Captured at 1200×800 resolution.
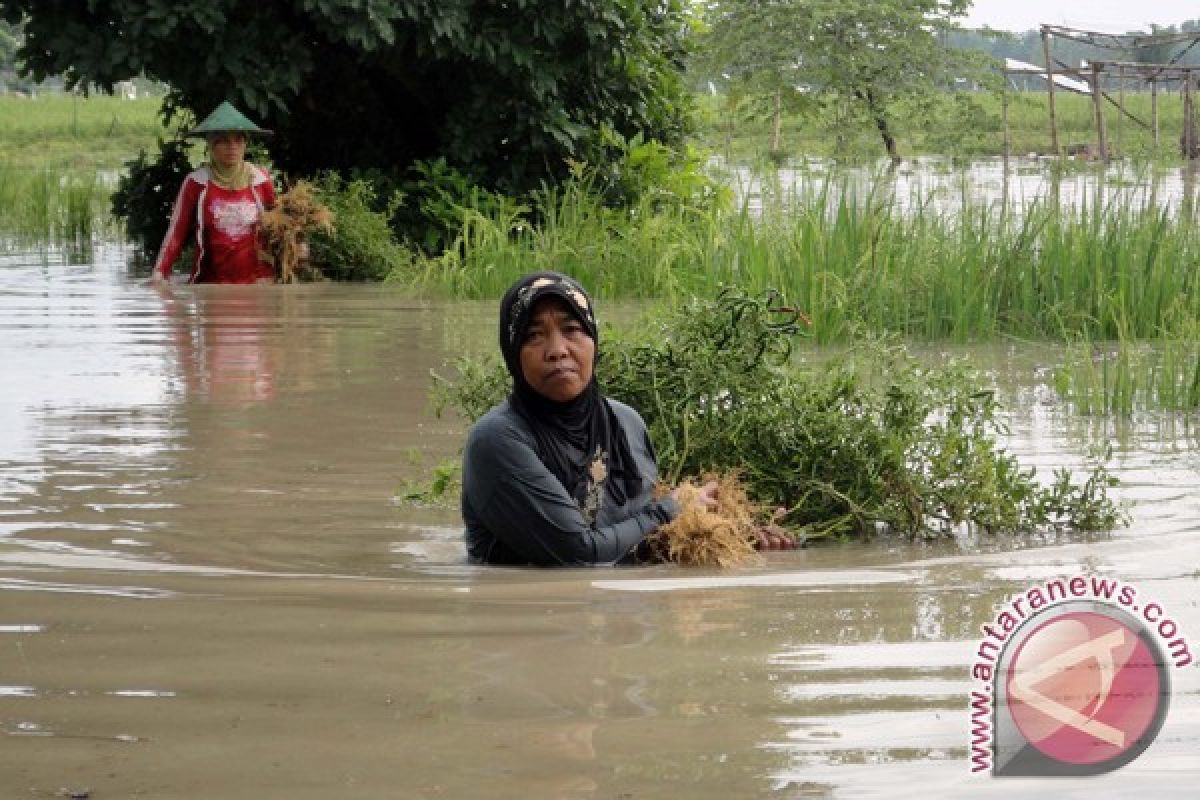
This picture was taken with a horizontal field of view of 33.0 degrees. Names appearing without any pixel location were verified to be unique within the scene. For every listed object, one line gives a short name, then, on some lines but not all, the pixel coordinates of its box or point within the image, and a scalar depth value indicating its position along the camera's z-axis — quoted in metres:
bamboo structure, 23.25
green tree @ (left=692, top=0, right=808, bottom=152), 22.34
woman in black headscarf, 5.23
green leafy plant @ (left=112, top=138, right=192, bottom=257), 15.76
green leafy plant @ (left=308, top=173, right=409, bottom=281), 13.22
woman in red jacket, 12.84
